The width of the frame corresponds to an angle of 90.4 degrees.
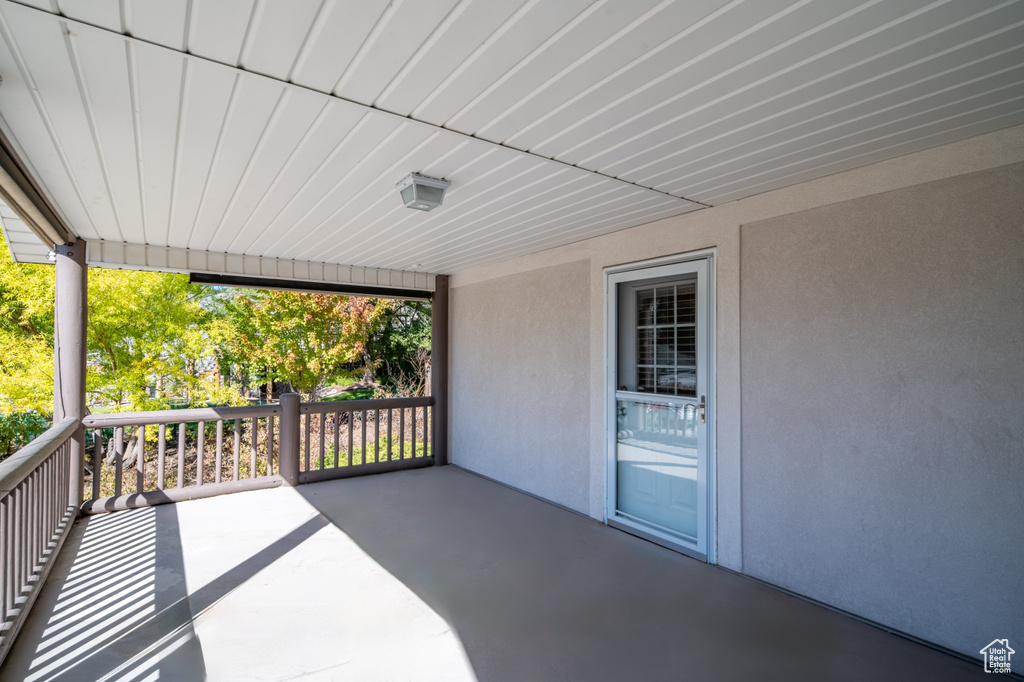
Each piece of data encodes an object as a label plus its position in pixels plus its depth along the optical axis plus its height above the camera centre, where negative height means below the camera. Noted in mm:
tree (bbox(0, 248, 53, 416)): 7328 -70
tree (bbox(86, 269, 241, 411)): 7621 +53
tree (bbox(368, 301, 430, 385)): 11969 +155
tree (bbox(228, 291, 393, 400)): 9883 +261
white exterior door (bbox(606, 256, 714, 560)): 3562 -426
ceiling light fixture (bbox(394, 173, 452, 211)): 2914 +911
